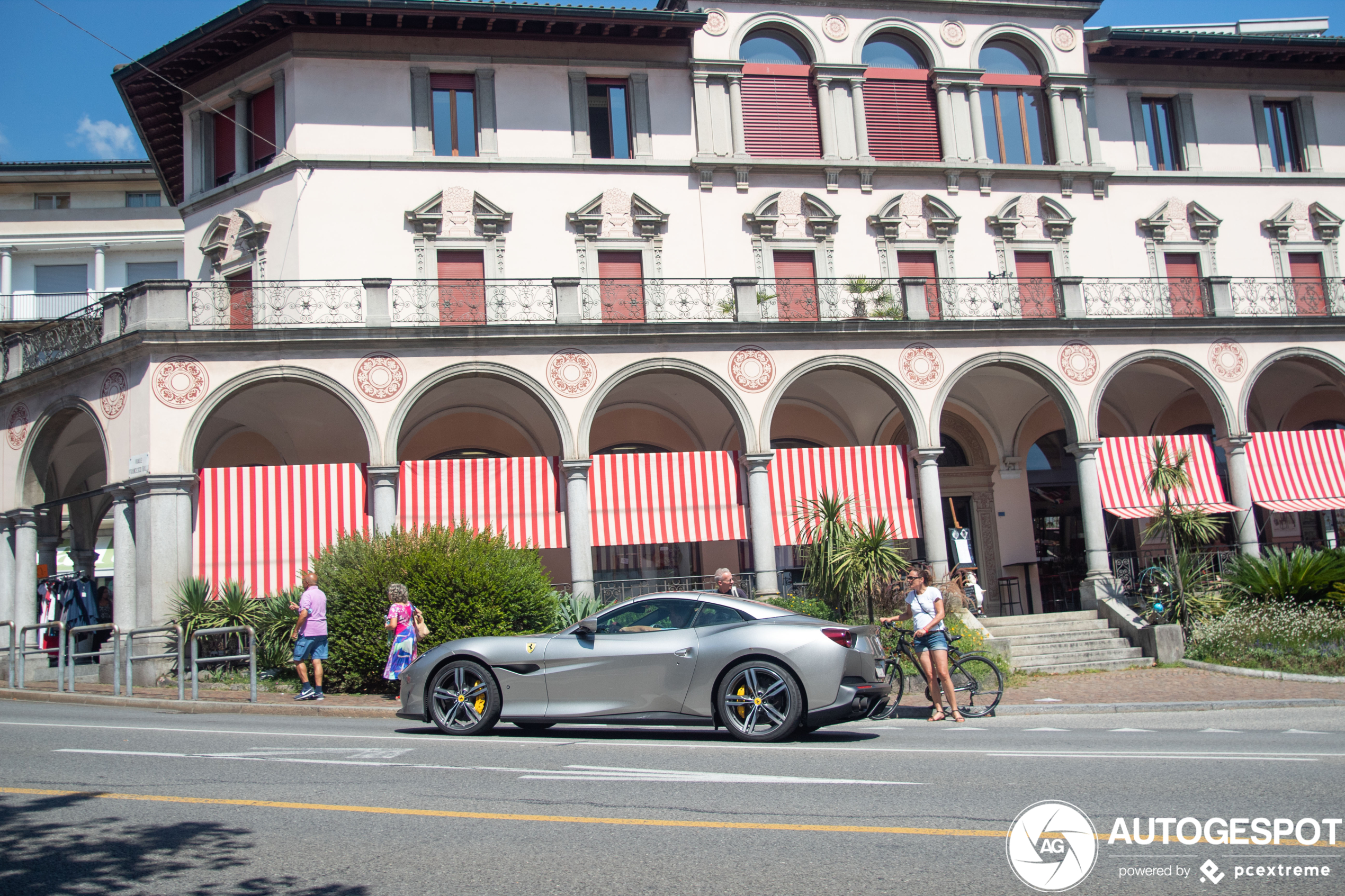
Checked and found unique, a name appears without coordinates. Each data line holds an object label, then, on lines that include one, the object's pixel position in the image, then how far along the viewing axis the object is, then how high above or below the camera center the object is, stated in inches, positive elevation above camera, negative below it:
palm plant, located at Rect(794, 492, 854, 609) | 707.4 +8.0
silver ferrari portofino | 365.4 -33.3
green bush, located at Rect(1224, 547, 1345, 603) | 713.6 -27.9
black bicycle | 465.7 -54.8
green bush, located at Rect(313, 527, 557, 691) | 579.2 -0.3
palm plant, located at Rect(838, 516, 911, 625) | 694.5 +1.9
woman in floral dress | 520.1 -13.8
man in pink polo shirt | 556.7 -15.6
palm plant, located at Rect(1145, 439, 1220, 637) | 754.8 +20.0
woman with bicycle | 454.9 -32.0
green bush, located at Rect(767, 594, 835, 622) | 712.4 -25.7
